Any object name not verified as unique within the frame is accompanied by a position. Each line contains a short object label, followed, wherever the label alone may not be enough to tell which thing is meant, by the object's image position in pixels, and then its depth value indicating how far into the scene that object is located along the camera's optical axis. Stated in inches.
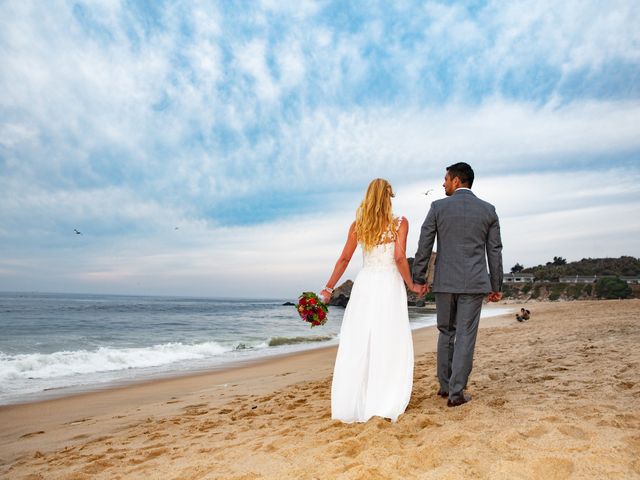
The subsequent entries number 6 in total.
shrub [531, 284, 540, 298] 3238.2
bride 163.0
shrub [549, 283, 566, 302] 2891.2
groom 169.0
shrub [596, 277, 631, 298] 2481.5
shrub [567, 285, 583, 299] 2703.2
